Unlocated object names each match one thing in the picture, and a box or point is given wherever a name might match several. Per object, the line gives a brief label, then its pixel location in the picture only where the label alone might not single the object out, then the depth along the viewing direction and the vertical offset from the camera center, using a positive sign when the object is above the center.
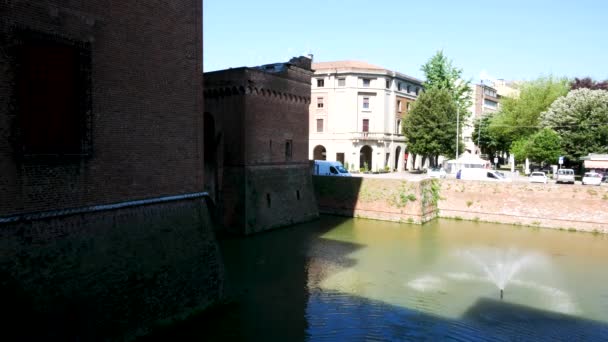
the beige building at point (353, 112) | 46.91 +4.07
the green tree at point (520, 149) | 43.11 +0.30
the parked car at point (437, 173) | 37.72 -1.91
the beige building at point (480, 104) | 70.06 +8.10
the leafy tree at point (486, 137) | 54.50 +1.84
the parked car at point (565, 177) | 34.34 -1.86
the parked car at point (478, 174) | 33.75 -1.72
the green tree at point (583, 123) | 39.44 +2.71
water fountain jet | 16.03 -4.45
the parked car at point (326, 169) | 33.00 -1.43
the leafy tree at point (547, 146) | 39.53 +0.56
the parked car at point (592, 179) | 33.09 -1.94
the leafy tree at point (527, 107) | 48.31 +4.97
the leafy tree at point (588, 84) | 47.31 +7.43
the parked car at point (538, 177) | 33.52 -1.91
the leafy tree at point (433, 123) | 43.12 +2.72
